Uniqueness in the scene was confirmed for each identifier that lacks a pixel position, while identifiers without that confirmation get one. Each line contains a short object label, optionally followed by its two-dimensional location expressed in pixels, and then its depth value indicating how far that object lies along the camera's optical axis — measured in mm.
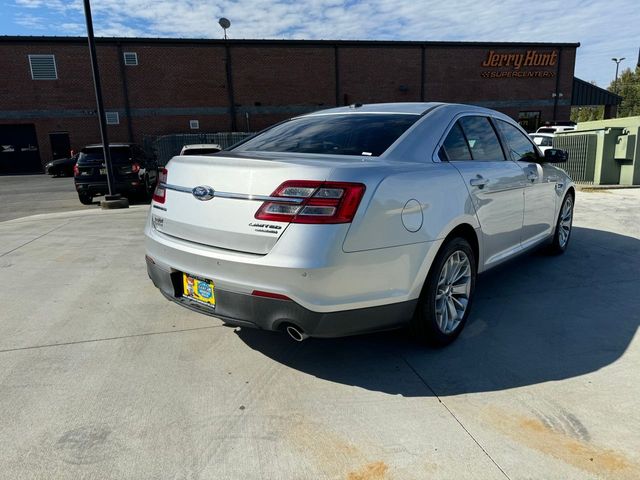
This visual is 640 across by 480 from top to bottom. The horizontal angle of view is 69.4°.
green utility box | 10820
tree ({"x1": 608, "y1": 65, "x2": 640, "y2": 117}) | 53719
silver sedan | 2422
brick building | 26641
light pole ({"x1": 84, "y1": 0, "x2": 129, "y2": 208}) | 9836
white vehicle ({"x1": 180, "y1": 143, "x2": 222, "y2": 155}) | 12051
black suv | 11312
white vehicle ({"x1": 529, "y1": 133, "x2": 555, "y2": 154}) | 18309
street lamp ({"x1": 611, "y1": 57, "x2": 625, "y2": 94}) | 53372
